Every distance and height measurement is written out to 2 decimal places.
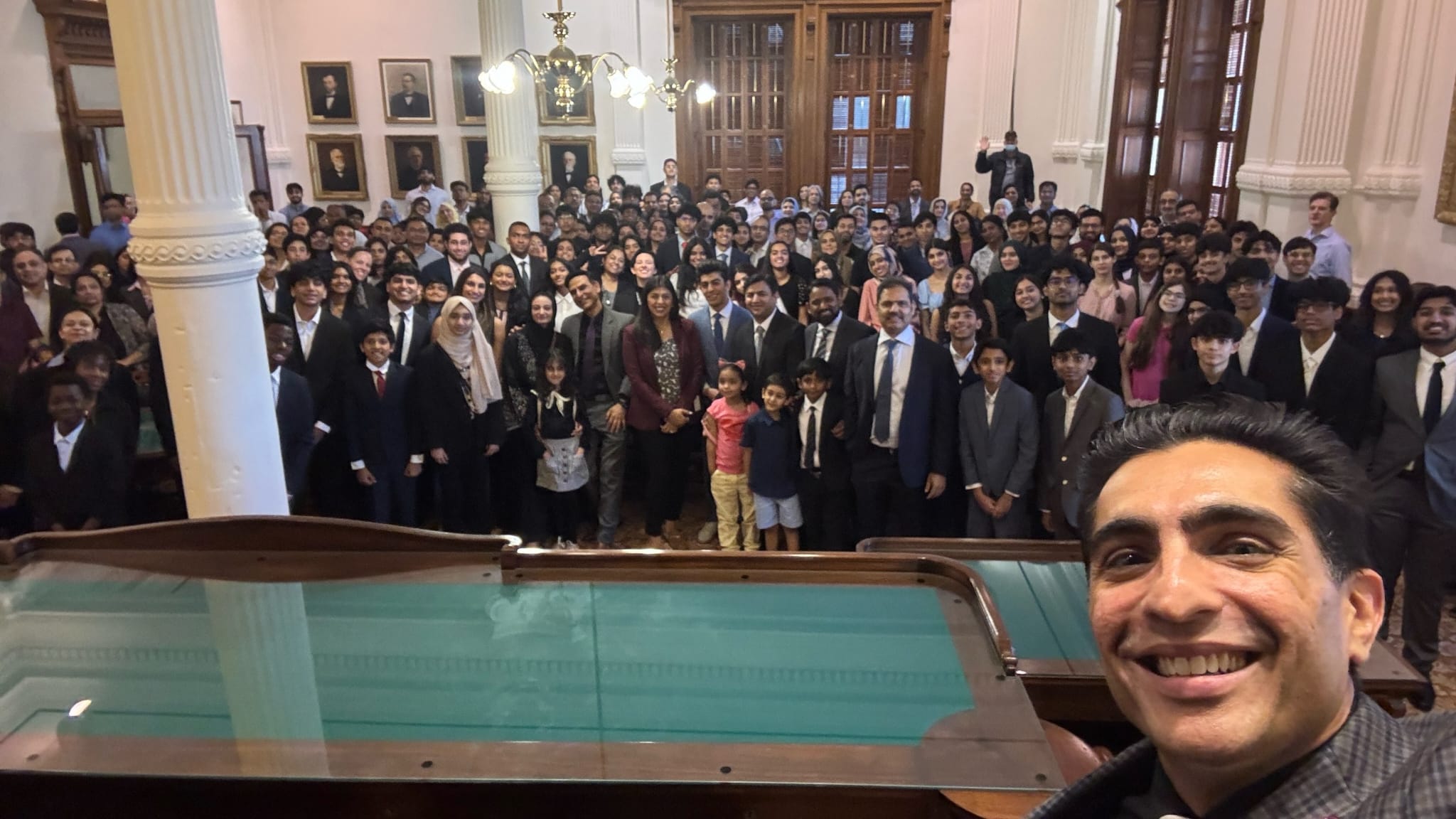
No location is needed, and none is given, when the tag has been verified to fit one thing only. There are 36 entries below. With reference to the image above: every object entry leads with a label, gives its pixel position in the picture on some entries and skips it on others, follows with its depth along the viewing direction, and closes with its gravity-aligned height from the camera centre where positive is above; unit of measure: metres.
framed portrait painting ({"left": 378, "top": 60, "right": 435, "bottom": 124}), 14.68 +0.73
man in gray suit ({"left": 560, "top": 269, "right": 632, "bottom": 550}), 6.14 -1.37
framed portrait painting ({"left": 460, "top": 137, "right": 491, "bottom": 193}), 14.88 -0.25
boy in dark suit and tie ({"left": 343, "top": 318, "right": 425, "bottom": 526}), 5.44 -1.49
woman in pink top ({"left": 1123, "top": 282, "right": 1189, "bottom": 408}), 5.49 -1.11
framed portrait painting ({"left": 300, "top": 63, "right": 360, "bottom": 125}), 14.60 +0.70
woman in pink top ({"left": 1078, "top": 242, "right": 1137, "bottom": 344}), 6.77 -1.04
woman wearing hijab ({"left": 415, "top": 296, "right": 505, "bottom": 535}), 5.58 -1.44
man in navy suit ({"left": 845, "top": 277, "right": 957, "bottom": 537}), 5.10 -1.35
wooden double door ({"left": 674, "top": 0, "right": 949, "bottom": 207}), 15.77 +0.68
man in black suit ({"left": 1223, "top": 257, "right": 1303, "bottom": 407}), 4.82 -0.97
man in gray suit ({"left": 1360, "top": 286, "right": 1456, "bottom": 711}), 4.22 -1.32
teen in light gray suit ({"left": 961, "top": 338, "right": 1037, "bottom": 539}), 4.84 -1.41
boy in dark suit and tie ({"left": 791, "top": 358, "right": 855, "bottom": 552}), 5.41 -1.67
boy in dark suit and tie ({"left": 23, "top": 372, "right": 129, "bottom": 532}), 4.64 -1.42
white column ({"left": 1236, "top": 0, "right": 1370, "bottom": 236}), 7.69 +0.22
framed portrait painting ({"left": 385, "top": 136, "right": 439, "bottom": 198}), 14.87 -0.21
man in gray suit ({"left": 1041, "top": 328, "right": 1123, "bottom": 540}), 4.64 -1.27
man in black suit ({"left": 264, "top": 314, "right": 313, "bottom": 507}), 5.23 -1.31
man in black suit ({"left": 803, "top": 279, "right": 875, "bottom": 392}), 5.55 -1.04
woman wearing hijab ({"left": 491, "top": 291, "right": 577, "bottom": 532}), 5.91 -1.30
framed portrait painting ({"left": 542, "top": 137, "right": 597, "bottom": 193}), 14.95 -0.25
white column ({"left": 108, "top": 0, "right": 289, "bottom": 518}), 4.07 -0.40
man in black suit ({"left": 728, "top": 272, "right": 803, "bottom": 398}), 5.88 -1.13
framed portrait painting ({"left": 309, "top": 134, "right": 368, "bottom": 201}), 14.84 -0.33
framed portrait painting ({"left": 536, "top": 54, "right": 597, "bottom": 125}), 14.74 +0.43
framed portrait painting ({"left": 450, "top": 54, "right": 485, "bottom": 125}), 14.68 +0.77
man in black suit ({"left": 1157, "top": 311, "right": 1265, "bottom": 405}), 4.56 -0.98
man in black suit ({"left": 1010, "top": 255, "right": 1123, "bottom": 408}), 5.43 -1.05
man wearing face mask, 13.09 -0.40
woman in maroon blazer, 6.02 -1.31
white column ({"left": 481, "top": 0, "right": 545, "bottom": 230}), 9.62 +0.09
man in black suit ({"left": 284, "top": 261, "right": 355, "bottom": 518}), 5.58 -1.19
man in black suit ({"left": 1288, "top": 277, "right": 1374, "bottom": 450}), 4.52 -1.03
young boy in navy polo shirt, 5.53 -1.71
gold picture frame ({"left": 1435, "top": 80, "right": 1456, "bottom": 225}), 6.62 -0.35
